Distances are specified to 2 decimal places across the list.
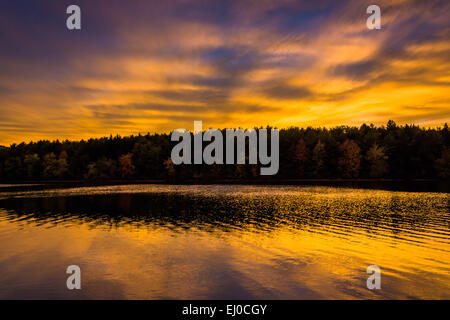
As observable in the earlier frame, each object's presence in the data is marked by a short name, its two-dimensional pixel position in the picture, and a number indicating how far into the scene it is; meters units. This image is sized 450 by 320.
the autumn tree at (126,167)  196.75
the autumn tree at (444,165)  164.88
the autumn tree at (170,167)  192.70
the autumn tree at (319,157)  185.09
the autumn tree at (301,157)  188.50
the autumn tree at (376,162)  175.12
